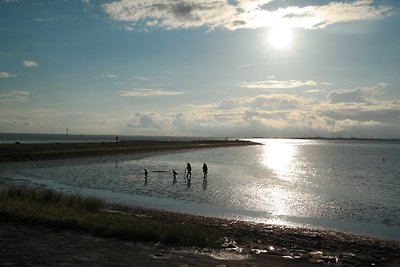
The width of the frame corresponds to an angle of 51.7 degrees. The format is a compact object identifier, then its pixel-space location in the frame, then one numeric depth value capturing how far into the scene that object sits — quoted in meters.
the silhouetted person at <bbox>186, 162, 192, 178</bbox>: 40.37
